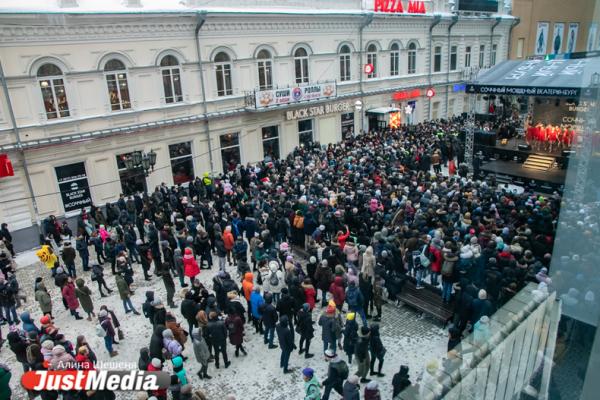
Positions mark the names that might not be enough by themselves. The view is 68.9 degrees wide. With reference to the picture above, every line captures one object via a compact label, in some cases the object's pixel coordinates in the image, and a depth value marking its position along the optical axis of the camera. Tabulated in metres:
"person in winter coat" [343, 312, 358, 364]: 8.49
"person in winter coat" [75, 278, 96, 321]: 10.62
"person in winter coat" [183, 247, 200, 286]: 11.80
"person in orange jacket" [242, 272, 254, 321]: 10.34
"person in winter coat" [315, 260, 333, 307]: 10.77
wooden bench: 10.27
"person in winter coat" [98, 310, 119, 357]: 9.33
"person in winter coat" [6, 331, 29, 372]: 8.88
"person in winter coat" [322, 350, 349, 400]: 7.57
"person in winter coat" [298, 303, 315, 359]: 8.94
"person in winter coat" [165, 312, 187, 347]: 8.95
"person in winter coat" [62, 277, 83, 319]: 10.95
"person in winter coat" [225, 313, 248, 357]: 9.17
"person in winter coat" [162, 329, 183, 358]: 8.20
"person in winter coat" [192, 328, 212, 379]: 8.52
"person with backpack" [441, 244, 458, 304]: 10.36
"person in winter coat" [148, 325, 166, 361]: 8.44
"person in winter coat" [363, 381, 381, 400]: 6.90
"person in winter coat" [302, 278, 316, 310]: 9.98
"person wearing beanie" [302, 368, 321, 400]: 7.07
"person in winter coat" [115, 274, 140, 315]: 10.82
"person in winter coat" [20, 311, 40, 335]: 9.08
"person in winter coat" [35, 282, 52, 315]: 10.59
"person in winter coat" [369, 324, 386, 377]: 8.18
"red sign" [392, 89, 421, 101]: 29.52
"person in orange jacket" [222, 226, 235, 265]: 13.27
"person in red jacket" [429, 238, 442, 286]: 10.94
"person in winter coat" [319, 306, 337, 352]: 8.89
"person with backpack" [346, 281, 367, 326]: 9.71
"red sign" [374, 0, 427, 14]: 26.58
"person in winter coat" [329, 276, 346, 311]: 10.11
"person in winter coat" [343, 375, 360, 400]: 6.88
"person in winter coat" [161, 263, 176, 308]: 10.94
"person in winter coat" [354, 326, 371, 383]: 8.00
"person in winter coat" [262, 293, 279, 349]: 9.24
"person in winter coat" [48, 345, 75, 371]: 7.95
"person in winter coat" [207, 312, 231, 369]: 8.82
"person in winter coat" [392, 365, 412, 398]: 7.17
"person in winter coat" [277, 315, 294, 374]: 8.55
